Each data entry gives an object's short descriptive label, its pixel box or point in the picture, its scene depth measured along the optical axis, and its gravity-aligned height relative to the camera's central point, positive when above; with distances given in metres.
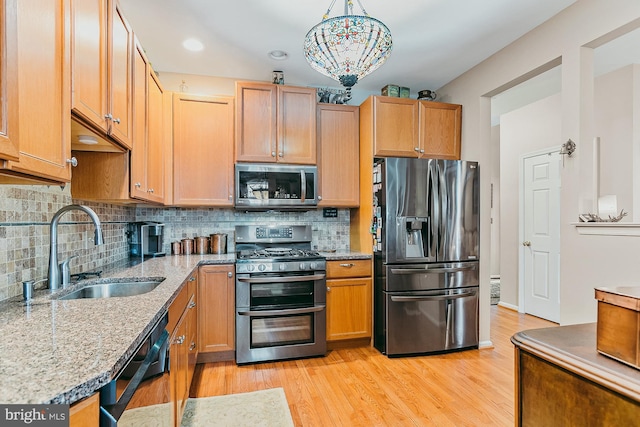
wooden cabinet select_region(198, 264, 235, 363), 2.88 -0.84
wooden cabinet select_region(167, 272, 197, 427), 1.64 -0.74
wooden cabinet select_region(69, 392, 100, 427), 0.71 -0.44
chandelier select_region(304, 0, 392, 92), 1.79 +0.94
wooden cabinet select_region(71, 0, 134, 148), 1.32 +0.67
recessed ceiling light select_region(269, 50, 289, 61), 3.01 +1.44
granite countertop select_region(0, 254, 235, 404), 0.72 -0.37
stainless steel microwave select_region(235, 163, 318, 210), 3.23 +0.28
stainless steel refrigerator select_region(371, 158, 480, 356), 3.06 -0.36
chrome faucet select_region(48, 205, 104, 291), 1.58 -0.13
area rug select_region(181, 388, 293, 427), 2.06 -1.26
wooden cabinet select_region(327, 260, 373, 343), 3.15 -0.80
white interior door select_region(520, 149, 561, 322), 4.14 -0.26
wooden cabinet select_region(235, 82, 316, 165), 3.22 +0.88
